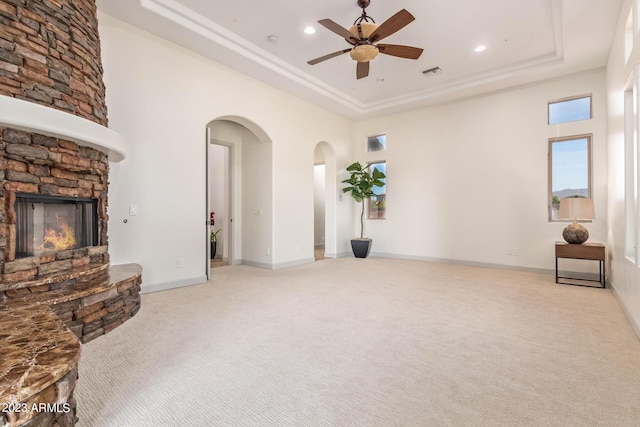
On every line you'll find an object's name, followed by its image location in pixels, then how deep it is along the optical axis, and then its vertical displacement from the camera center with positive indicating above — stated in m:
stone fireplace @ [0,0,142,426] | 2.40 +0.35
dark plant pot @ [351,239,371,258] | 7.45 -0.84
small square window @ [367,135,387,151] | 7.79 +1.71
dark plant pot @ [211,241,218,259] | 7.28 -0.85
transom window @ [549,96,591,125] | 5.31 +1.72
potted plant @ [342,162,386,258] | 7.43 +0.55
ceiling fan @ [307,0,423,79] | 3.38 +1.98
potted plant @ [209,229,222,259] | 7.28 -0.69
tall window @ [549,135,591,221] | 5.27 +0.70
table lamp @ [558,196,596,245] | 4.54 -0.06
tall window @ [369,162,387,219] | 7.73 +0.28
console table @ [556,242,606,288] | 4.47 -0.62
